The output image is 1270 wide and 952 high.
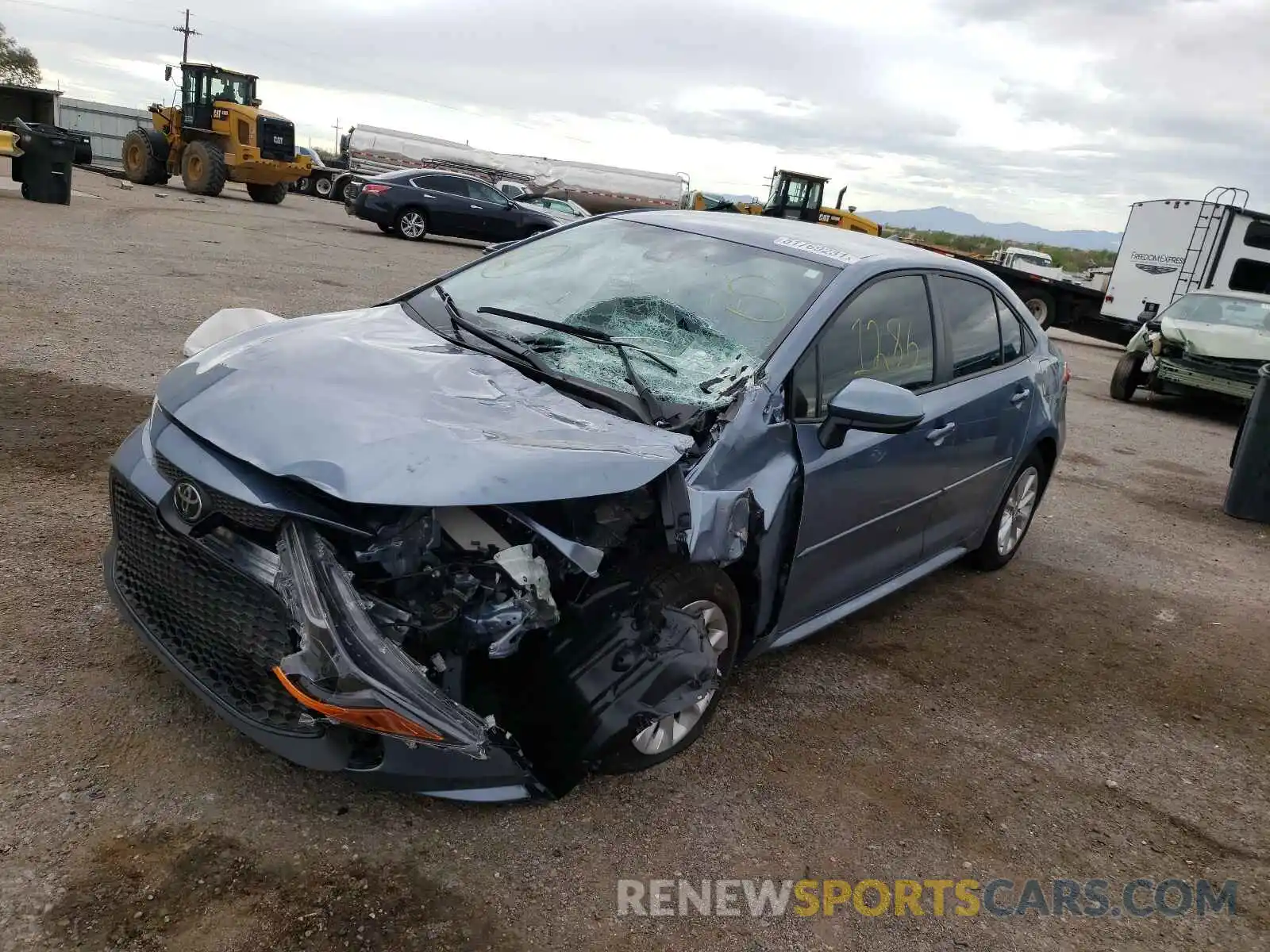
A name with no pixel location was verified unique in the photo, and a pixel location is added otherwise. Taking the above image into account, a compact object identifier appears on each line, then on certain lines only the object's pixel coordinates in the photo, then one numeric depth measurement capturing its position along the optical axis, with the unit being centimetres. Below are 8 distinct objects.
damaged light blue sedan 237
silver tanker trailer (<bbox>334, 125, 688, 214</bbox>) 3684
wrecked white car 1104
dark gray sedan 1920
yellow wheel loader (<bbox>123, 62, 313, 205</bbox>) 2228
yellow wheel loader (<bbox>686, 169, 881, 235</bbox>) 2942
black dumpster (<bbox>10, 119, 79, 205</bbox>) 1447
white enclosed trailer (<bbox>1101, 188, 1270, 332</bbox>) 1745
